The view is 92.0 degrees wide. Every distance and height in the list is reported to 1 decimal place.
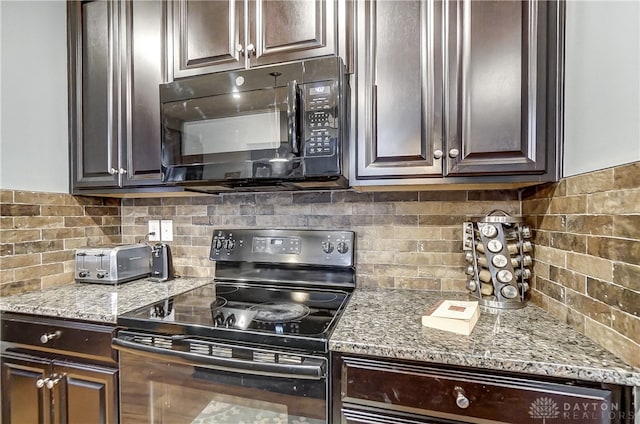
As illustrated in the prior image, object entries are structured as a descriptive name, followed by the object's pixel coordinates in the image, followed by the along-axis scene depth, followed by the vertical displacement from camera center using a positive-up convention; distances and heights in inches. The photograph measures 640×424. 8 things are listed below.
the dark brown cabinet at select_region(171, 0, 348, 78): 48.3 +29.0
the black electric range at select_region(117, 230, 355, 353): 39.8 -15.7
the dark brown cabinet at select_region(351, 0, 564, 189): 41.5 +16.3
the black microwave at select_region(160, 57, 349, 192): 44.6 +12.4
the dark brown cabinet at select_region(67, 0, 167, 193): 57.8 +22.9
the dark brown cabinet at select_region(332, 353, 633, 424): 29.2 -19.5
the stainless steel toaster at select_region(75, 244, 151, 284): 62.1 -11.5
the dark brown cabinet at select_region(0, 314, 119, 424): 44.6 -24.7
